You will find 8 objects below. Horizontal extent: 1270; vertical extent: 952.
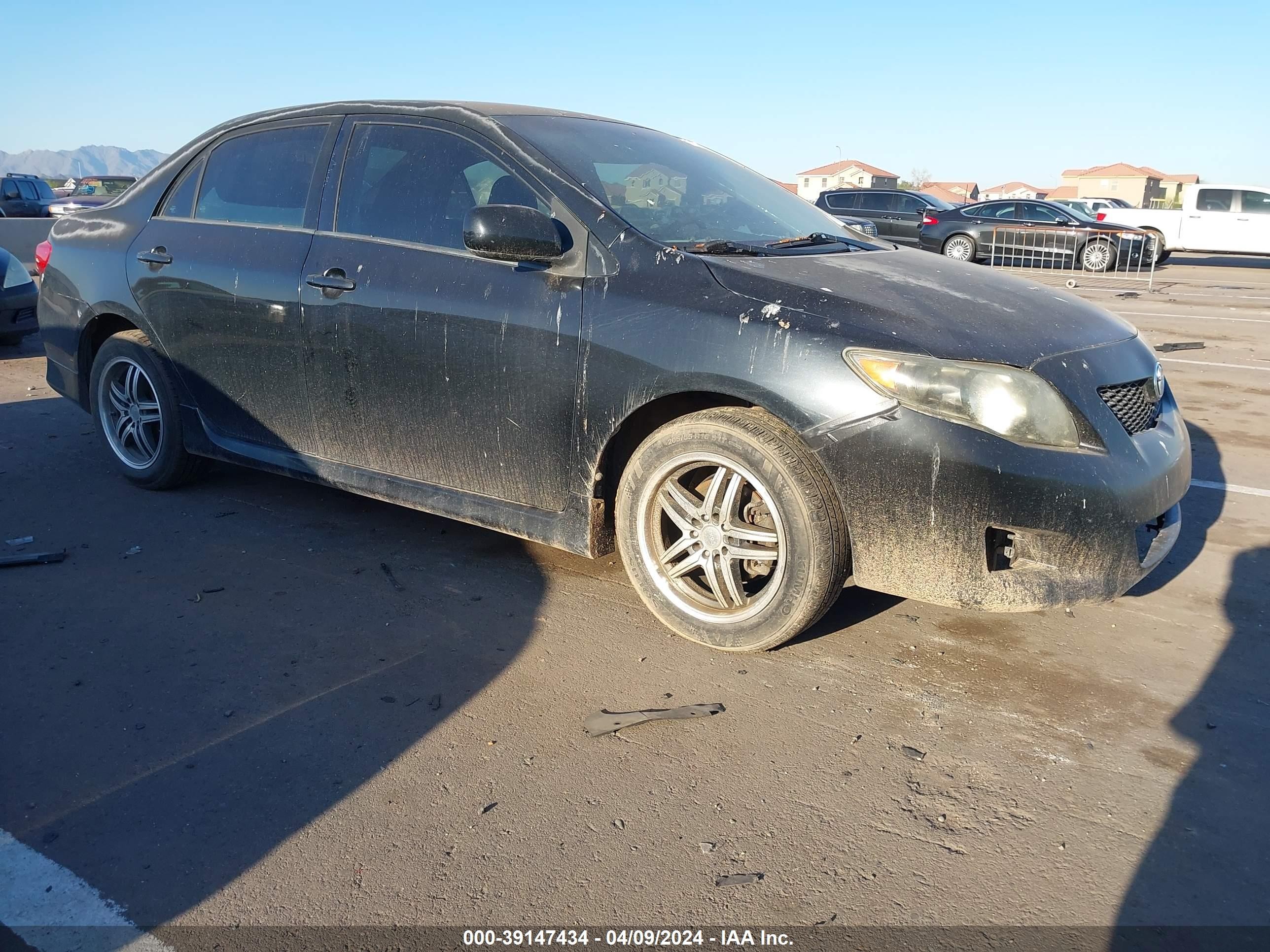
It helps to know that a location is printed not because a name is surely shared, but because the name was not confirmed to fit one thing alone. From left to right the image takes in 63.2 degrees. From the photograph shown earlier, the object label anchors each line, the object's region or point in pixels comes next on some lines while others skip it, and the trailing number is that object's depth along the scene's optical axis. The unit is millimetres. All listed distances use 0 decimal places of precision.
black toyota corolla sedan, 3078
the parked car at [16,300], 9117
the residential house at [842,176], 99438
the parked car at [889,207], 23469
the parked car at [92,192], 23828
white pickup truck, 23578
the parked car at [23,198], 22609
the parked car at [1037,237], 20609
